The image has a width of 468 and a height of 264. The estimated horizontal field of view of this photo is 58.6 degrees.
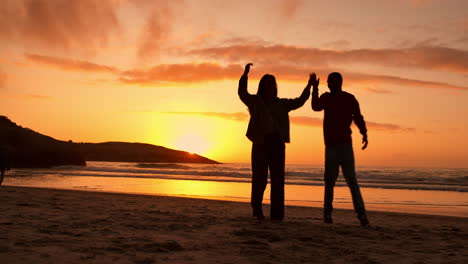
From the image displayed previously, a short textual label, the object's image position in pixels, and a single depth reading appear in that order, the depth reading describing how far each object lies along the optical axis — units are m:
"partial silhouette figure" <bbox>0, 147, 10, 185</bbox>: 11.60
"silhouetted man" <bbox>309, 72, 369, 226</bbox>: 6.09
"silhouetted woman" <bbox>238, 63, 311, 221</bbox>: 6.40
